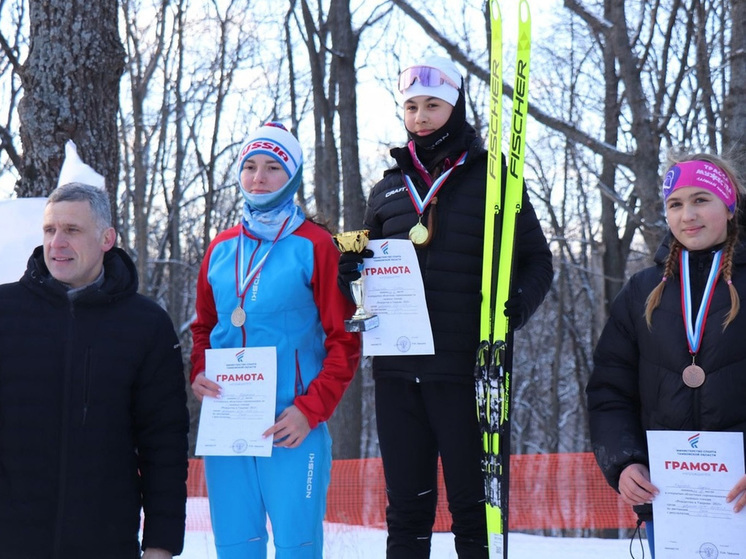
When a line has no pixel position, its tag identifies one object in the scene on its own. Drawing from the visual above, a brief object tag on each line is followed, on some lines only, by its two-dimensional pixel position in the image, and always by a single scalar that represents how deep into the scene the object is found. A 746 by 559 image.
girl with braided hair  2.57
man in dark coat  2.49
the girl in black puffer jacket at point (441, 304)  2.96
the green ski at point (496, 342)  2.85
